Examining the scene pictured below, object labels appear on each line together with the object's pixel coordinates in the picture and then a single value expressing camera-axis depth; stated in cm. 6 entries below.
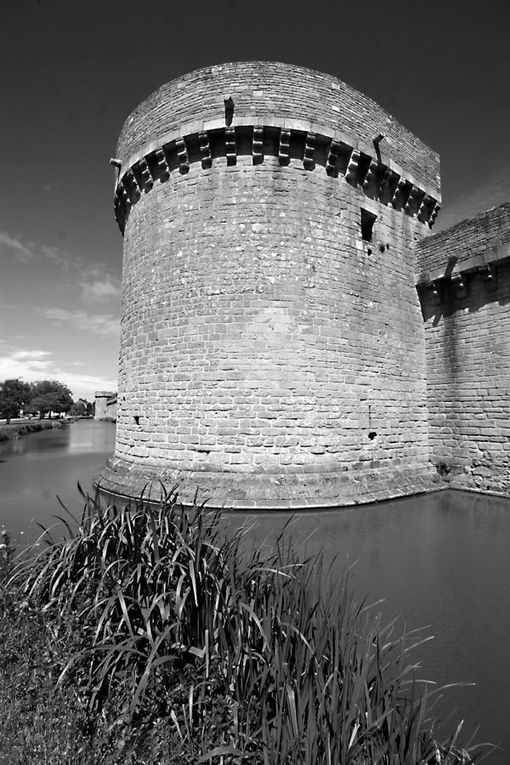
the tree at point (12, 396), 4375
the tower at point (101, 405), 6562
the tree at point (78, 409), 9991
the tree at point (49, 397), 6738
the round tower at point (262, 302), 923
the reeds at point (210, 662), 206
